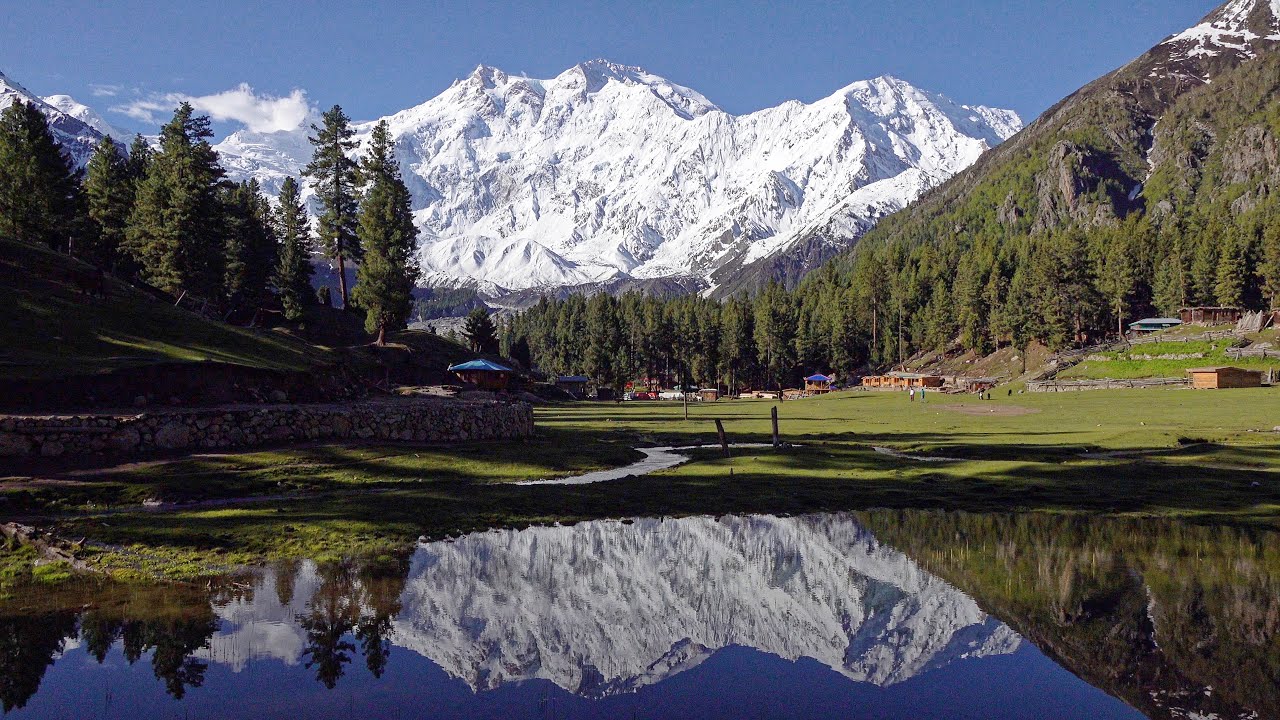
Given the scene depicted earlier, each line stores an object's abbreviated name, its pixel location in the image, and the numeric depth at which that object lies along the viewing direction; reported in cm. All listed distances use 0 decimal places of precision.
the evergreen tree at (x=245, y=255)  8838
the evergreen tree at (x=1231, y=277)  13125
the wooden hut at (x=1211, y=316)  12762
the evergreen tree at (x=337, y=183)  9350
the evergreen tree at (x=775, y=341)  16800
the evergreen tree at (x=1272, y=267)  13175
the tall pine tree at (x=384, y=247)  8269
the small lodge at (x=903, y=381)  13025
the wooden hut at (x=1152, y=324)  13150
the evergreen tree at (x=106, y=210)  7794
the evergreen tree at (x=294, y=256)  9150
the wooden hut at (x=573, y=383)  16300
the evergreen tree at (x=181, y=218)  6694
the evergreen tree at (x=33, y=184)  6756
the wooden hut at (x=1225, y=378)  8550
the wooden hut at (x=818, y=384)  15350
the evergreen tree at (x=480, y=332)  14612
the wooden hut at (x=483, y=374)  8744
